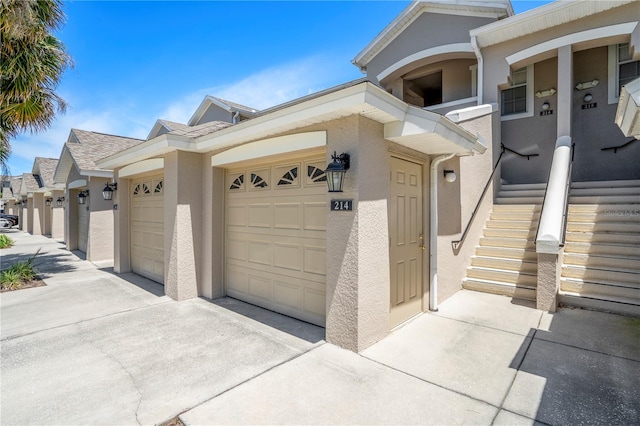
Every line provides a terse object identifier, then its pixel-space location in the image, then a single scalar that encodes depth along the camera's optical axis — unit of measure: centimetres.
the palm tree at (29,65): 602
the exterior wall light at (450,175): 564
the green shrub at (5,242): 1348
